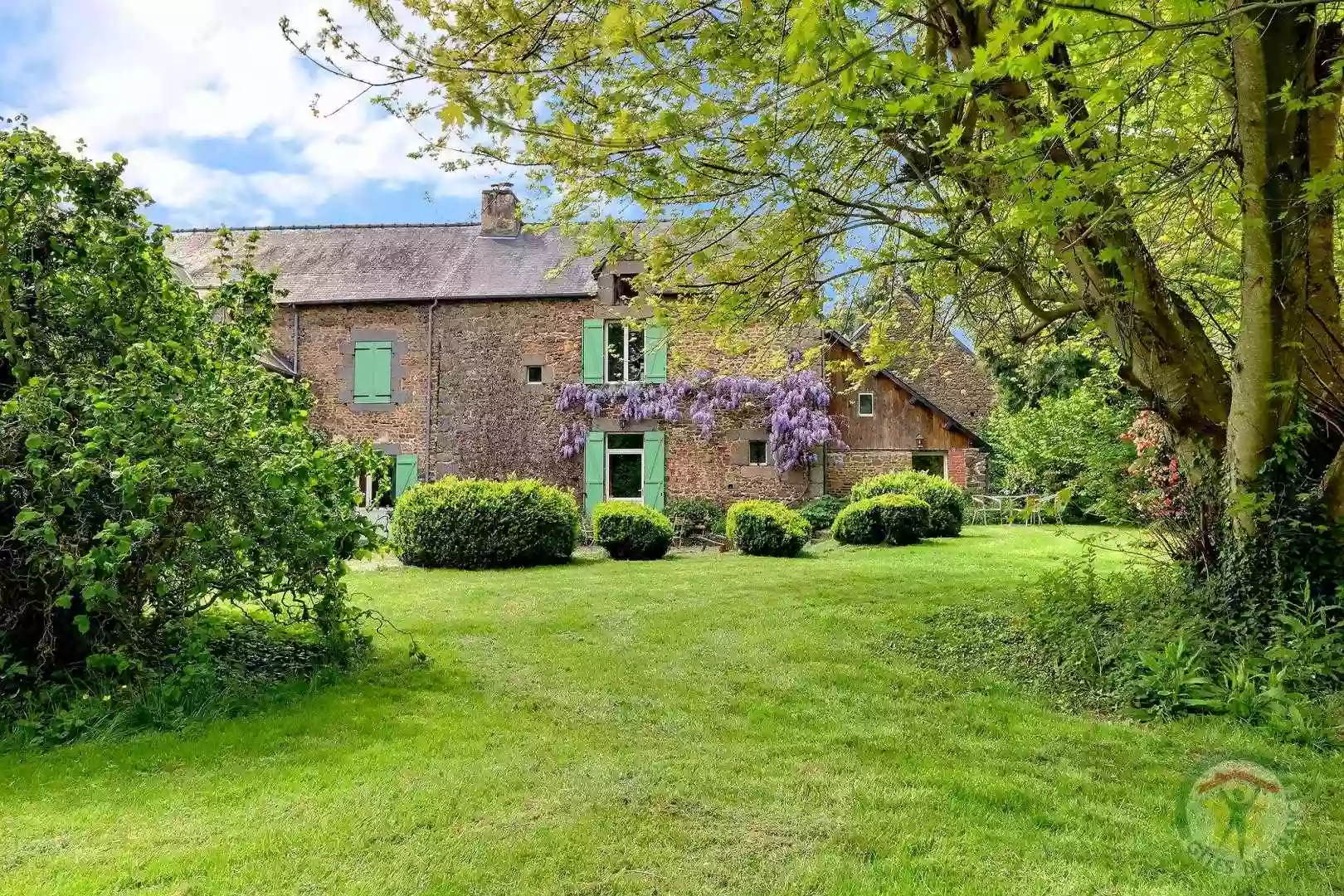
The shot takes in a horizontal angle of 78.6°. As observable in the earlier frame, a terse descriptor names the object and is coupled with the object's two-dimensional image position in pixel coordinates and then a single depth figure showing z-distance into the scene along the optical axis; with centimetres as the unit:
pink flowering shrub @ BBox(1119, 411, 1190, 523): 552
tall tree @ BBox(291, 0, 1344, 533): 334
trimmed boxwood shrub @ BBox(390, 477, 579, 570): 1023
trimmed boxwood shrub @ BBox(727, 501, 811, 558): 1145
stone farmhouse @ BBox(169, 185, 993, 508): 1583
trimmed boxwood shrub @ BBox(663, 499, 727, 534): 1502
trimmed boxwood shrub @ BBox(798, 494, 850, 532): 1468
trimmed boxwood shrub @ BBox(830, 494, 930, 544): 1254
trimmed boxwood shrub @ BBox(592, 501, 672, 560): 1122
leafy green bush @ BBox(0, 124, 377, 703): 393
